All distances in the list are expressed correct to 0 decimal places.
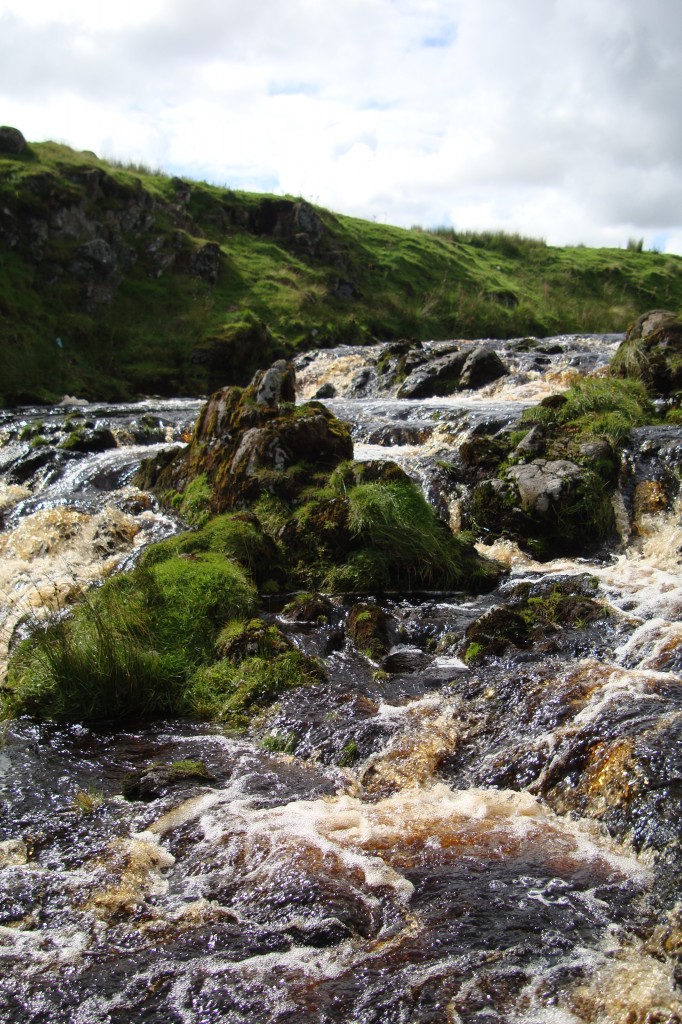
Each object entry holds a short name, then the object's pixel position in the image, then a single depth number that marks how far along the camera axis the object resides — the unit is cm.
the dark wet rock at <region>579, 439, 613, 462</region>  1240
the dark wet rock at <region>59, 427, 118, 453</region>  1814
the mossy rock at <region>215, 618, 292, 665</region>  816
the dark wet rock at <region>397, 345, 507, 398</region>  2328
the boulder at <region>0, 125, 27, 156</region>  3712
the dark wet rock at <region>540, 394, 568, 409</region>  1541
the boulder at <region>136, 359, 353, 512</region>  1240
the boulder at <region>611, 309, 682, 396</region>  1625
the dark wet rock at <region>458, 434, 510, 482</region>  1337
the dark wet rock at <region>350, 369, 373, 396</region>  2695
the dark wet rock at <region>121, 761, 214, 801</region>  586
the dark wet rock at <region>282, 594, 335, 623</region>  922
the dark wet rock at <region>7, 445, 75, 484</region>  1694
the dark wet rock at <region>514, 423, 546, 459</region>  1303
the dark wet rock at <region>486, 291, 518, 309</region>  4609
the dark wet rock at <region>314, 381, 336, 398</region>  2777
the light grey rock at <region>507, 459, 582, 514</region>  1182
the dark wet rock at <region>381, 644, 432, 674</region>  827
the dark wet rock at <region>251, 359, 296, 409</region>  1555
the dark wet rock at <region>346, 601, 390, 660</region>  860
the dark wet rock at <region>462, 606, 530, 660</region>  823
